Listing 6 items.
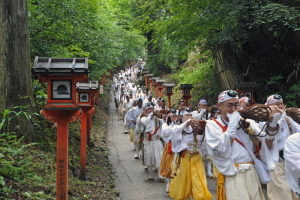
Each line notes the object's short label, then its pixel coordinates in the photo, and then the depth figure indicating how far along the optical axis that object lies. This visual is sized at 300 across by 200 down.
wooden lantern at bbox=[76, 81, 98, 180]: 10.24
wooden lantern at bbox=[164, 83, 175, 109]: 18.64
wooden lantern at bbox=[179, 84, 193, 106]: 14.99
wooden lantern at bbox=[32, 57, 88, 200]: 5.73
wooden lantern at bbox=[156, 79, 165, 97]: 23.51
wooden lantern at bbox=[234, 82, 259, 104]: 11.06
